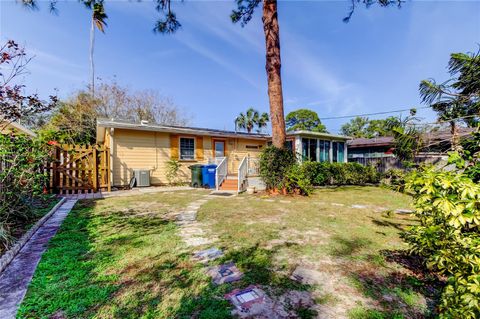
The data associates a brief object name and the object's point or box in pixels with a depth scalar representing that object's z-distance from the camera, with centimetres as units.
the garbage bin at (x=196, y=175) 1074
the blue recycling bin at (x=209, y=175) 1046
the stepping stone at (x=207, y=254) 277
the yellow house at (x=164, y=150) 994
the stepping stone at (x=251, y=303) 175
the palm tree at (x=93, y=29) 1826
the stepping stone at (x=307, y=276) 226
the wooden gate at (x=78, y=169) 791
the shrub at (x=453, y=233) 140
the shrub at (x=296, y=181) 798
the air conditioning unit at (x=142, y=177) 1028
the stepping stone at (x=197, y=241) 333
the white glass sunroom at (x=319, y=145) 1412
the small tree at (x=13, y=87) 376
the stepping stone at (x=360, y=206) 625
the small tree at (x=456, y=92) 299
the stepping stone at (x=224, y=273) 228
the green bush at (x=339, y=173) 1163
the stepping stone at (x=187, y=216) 476
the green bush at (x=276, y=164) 821
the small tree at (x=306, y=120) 3778
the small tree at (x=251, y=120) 3100
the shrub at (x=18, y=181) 350
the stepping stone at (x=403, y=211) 575
